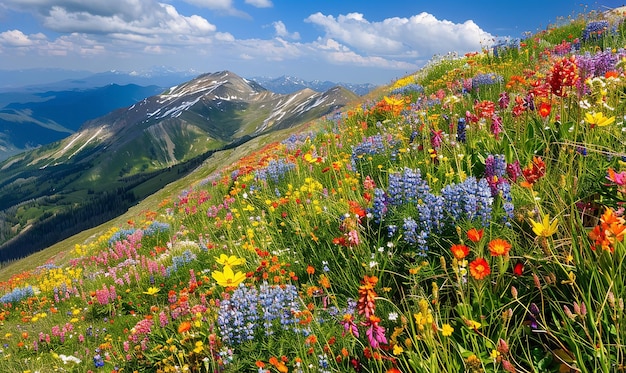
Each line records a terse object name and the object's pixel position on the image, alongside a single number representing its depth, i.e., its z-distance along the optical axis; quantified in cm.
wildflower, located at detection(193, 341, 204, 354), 307
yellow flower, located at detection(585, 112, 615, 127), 279
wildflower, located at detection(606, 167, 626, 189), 230
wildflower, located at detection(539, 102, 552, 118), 341
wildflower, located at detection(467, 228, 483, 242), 221
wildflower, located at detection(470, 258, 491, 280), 200
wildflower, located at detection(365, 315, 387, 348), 217
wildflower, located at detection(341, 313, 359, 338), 229
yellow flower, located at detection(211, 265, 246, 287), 296
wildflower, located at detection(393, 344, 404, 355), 207
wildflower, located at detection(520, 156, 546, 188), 282
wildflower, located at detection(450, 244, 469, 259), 202
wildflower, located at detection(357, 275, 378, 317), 218
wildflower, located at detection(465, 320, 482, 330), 191
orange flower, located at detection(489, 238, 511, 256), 207
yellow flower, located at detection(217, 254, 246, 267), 322
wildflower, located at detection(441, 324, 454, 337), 188
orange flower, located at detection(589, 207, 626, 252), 175
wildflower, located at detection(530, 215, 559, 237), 189
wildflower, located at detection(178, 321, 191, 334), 325
